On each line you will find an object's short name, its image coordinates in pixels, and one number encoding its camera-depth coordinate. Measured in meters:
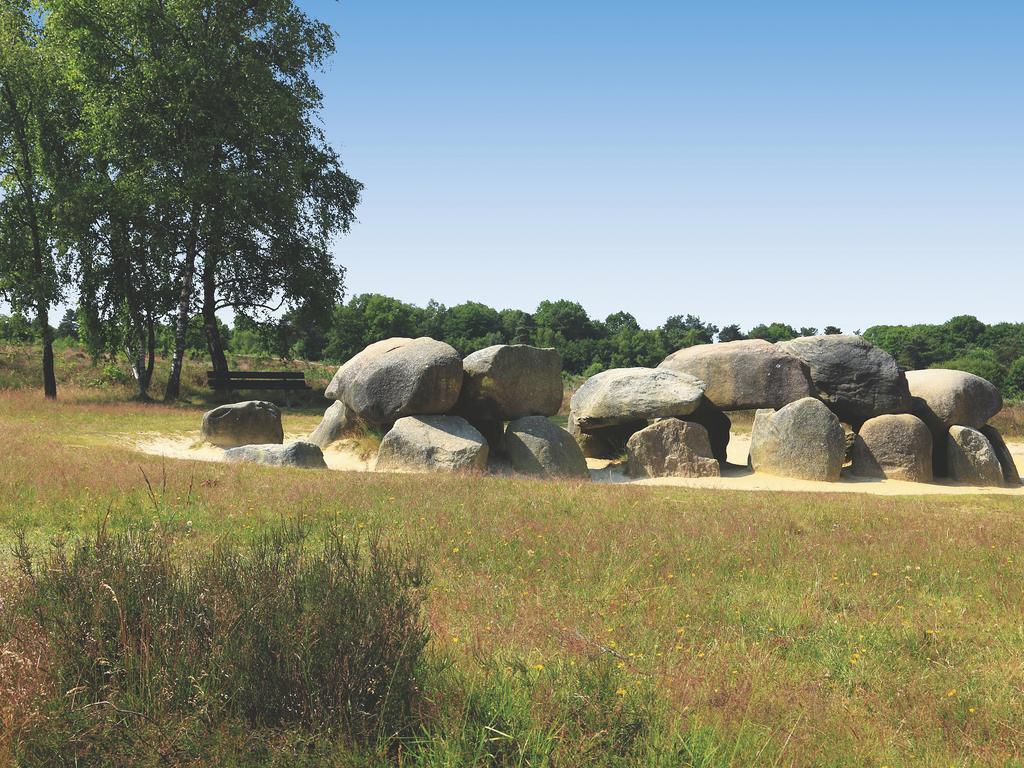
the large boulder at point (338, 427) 17.55
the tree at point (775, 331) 86.76
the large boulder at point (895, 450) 15.92
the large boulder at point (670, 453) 15.73
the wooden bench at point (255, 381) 28.12
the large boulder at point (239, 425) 17.44
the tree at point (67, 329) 50.25
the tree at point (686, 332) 73.88
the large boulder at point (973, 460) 16.19
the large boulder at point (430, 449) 14.27
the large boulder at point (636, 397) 15.99
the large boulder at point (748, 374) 16.58
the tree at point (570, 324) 82.25
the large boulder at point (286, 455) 14.05
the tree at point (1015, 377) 61.79
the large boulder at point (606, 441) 18.06
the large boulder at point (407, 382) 15.28
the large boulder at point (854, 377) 16.47
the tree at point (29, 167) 25.55
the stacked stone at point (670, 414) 15.24
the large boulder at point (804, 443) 15.47
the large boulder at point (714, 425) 17.83
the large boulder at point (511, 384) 16.00
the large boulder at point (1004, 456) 16.64
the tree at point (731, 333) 73.94
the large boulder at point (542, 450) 15.05
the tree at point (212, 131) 25.95
